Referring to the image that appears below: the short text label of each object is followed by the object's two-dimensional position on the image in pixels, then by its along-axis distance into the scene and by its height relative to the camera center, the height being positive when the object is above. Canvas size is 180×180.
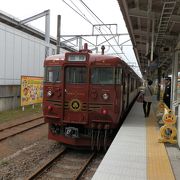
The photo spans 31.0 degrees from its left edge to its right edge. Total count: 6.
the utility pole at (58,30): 21.58 +3.71
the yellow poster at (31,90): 19.03 -0.27
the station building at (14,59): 18.36 +1.67
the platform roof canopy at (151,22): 8.76 +2.15
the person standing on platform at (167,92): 13.95 -0.22
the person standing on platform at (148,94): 11.76 -0.26
